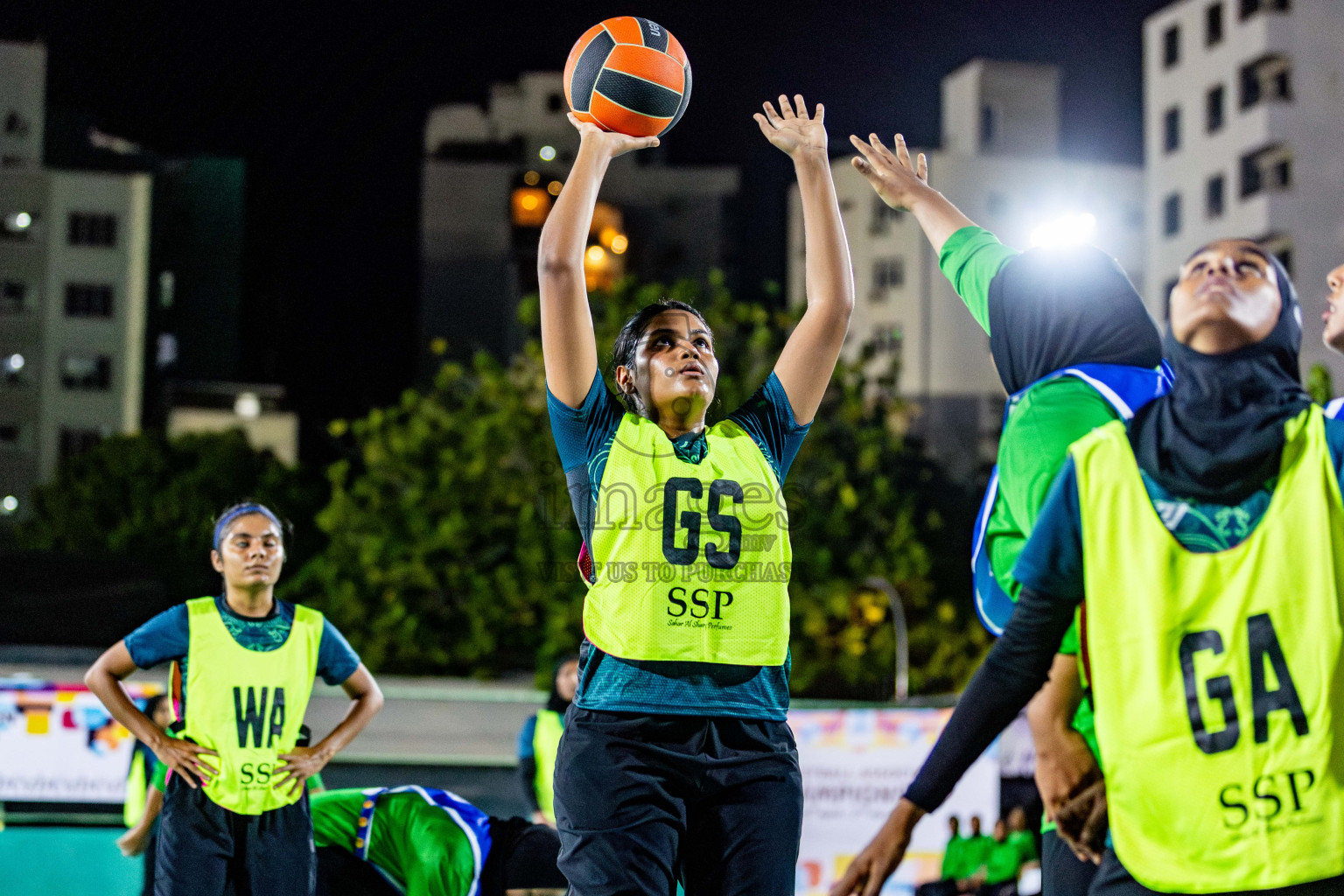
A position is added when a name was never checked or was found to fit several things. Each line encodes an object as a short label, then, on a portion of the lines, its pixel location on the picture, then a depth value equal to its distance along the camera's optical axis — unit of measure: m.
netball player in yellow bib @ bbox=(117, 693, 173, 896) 5.55
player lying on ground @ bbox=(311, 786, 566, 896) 5.20
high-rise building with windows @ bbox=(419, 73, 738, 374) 50.00
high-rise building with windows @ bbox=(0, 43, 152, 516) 42.69
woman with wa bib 4.56
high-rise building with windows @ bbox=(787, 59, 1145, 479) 42.44
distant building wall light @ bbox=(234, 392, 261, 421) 46.47
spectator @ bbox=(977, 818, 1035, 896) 7.56
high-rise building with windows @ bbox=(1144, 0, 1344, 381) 34.88
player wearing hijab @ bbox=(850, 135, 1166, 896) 2.09
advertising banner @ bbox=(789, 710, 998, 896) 7.74
